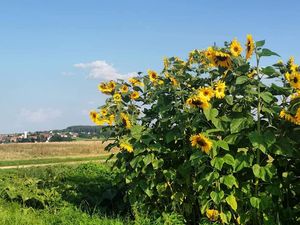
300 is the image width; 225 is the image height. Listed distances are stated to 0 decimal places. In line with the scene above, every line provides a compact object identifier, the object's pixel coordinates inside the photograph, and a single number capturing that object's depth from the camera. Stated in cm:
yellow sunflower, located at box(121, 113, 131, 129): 446
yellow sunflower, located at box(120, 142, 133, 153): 423
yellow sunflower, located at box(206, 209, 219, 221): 381
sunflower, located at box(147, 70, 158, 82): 469
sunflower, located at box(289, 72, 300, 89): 361
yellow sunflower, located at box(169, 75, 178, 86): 425
